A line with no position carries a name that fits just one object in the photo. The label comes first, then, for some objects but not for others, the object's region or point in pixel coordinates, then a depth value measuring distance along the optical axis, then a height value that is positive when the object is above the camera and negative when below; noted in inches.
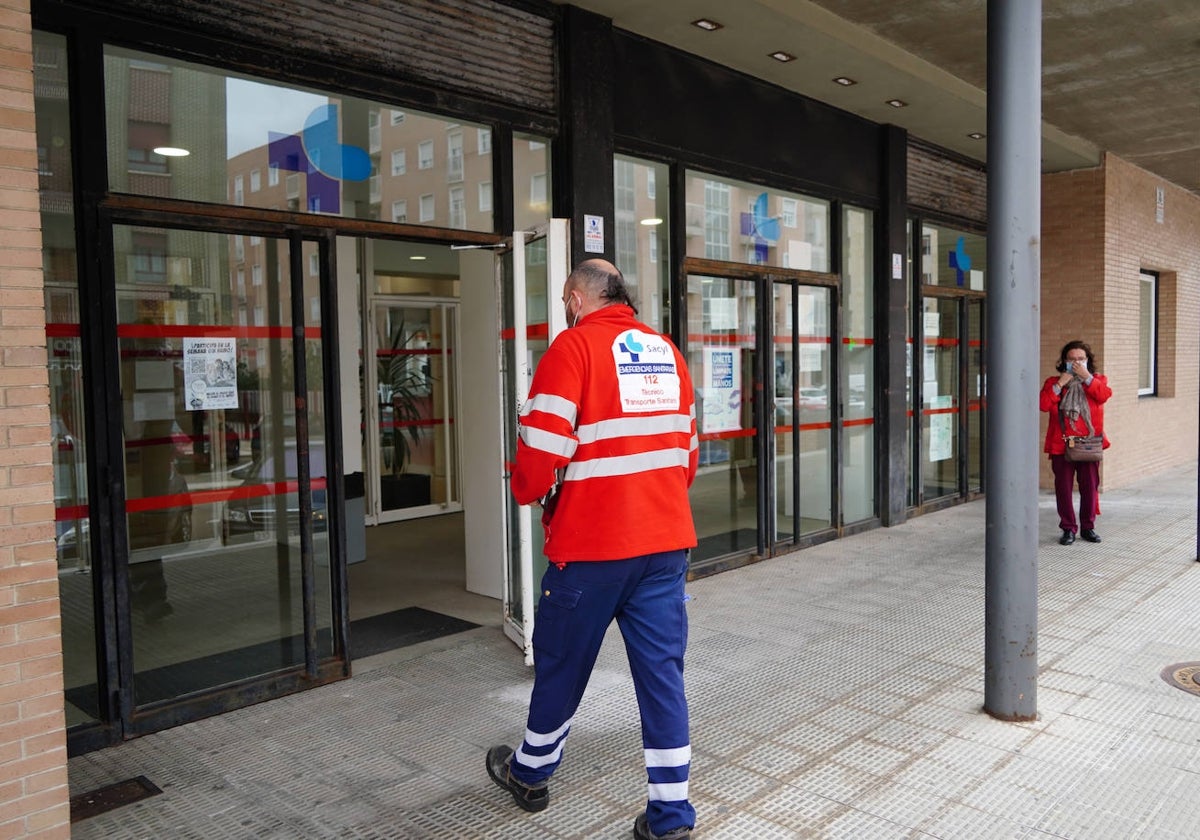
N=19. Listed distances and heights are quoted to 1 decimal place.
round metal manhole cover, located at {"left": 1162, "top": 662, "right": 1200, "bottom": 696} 175.7 -60.2
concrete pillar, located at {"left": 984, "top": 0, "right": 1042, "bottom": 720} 155.6 +3.9
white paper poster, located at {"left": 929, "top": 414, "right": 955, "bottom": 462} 390.9 -28.5
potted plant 396.8 -15.7
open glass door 187.3 +8.0
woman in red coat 297.9 -16.9
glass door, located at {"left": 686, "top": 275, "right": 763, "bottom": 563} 278.7 -11.6
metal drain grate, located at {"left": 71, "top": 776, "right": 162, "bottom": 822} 133.0 -60.6
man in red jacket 117.0 -18.8
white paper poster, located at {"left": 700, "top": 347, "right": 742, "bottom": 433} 280.8 -5.1
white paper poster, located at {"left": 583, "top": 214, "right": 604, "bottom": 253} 231.6 +35.5
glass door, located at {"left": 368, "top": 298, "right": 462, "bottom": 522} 394.6 -12.4
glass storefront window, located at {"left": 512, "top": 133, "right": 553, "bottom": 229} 221.1 +47.2
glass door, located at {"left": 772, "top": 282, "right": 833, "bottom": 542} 308.8 -13.2
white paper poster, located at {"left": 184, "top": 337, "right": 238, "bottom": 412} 168.9 +1.6
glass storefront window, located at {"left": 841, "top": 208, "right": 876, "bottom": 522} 338.0 +2.2
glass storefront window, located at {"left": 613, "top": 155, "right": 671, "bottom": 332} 252.4 +39.2
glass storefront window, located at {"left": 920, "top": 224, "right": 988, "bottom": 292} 381.4 +47.7
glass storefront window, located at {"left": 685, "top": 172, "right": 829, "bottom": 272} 275.7 +47.0
